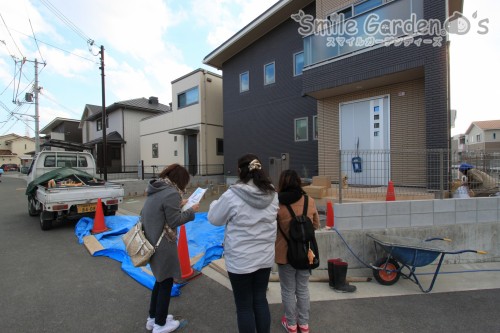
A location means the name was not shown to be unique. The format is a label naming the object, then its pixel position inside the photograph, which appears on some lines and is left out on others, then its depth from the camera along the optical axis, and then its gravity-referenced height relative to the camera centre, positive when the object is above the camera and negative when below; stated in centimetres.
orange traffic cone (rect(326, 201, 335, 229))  474 -102
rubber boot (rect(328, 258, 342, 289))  368 -156
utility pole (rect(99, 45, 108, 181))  1359 +367
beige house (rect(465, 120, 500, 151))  4278 +434
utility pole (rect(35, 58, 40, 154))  2154 +458
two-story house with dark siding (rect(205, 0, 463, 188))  624 +223
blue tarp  406 -158
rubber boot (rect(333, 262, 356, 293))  360 -163
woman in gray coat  246 -56
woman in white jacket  211 -60
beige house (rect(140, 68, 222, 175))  1583 +235
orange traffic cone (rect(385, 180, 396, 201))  506 -67
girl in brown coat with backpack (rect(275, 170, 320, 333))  250 -99
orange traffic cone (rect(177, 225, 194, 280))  392 -138
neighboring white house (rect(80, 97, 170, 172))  2197 +260
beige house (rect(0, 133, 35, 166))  5538 +405
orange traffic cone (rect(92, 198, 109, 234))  619 -135
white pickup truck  636 -63
